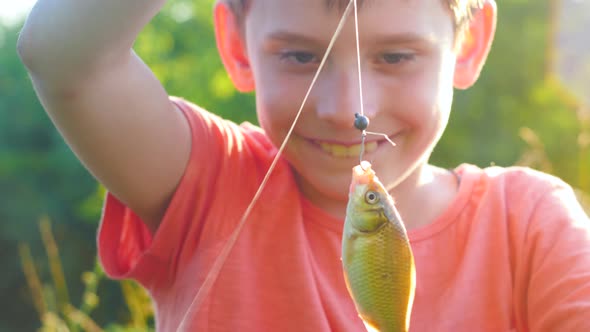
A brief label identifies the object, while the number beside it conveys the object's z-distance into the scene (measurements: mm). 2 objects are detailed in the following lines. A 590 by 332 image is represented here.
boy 688
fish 562
